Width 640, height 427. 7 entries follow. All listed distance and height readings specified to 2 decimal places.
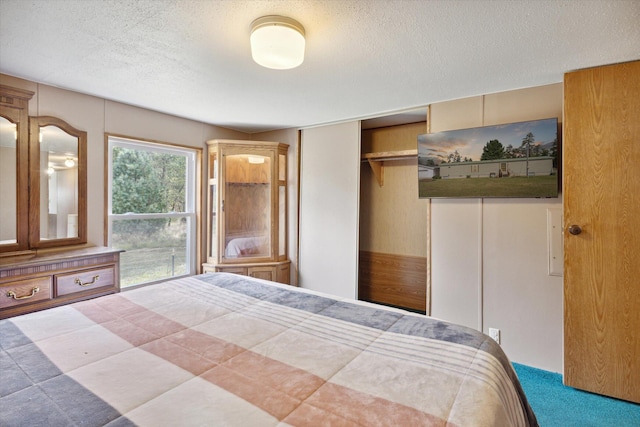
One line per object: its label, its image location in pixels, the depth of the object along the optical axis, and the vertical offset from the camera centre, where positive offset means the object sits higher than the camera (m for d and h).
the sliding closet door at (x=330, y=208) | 3.47 +0.06
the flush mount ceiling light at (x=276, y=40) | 1.53 +0.87
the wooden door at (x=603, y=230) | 2.00 -0.11
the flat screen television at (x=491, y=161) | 2.34 +0.43
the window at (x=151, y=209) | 3.00 +0.05
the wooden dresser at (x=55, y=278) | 1.97 -0.45
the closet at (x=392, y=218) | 3.59 -0.06
